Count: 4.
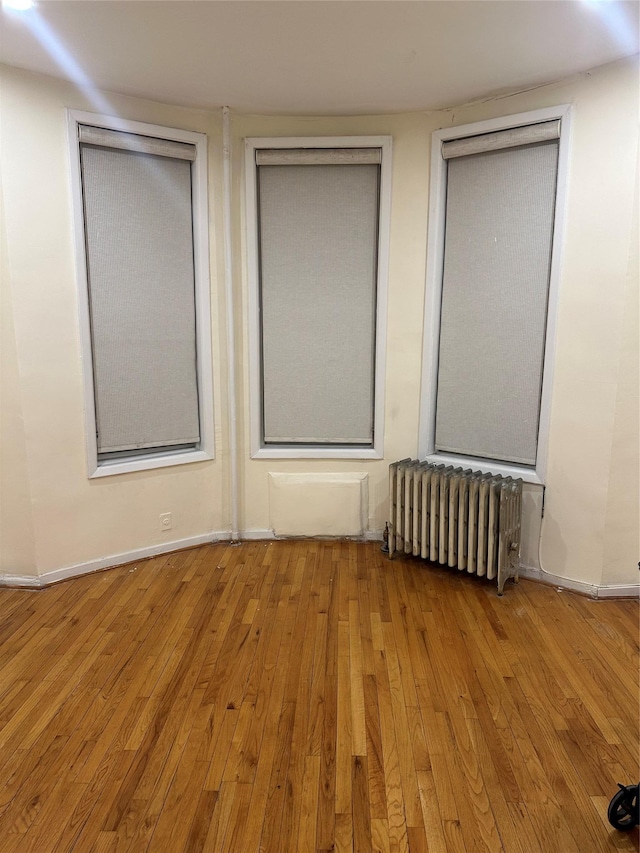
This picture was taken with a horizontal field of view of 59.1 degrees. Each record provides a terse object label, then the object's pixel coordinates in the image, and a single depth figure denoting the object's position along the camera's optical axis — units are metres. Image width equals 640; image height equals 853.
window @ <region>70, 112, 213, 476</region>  3.44
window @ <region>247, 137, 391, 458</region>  3.79
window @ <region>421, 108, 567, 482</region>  3.34
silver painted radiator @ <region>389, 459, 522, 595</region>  3.34
